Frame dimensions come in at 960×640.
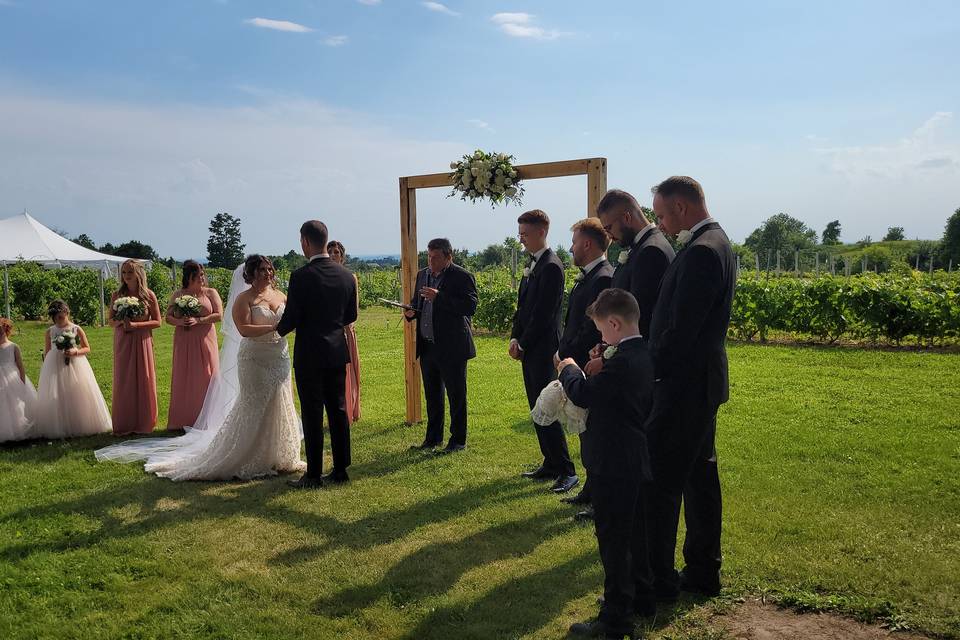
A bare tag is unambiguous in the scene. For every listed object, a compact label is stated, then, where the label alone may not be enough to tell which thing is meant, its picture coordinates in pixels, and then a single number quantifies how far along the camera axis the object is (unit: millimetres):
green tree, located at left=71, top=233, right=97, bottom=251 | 59781
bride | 6836
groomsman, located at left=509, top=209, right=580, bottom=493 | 6344
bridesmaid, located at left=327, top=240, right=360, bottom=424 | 8977
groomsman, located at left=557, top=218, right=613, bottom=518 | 5578
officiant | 7539
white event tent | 34781
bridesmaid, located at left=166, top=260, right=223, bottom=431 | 8789
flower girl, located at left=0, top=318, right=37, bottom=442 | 8219
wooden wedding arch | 8266
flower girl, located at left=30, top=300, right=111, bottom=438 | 8508
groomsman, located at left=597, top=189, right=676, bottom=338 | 4512
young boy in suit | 3674
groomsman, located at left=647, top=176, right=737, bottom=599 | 3869
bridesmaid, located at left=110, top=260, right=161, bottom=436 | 8734
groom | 6453
